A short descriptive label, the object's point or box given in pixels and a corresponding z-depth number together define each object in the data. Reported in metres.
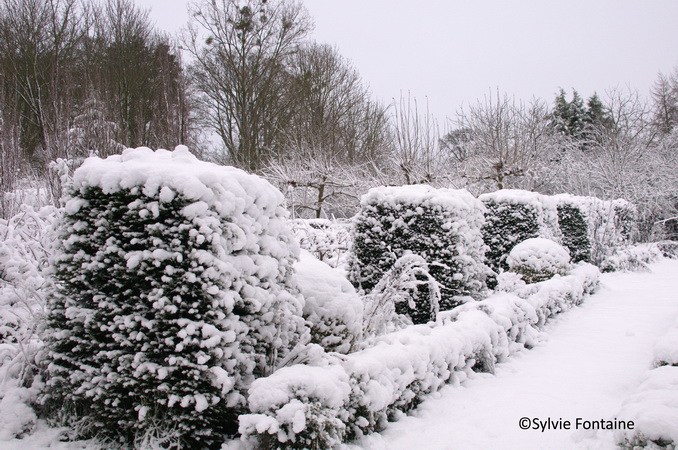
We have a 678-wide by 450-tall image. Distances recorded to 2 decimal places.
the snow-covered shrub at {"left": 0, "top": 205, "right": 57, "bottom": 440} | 2.42
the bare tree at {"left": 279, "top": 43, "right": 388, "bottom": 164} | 19.67
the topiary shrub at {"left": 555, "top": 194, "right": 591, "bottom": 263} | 11.05
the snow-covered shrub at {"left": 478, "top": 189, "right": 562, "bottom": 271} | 8.24
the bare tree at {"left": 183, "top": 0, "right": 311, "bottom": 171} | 19.73
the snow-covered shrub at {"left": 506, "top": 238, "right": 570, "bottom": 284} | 7.27
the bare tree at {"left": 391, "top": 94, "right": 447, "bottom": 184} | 12.15
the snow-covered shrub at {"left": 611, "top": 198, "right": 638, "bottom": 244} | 13.23
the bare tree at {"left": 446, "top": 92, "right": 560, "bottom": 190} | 13.86
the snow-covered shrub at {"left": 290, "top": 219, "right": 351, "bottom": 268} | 7.07
